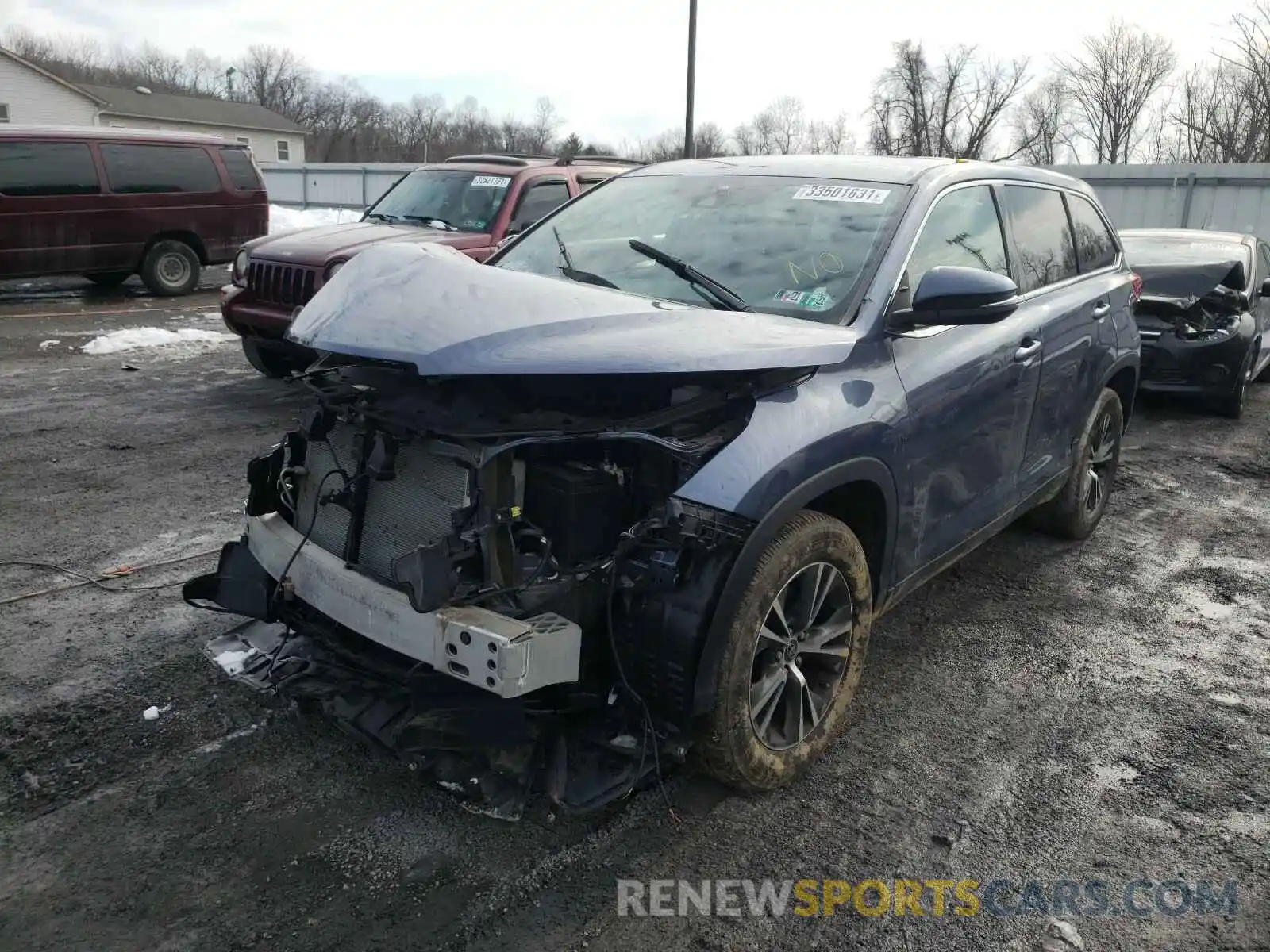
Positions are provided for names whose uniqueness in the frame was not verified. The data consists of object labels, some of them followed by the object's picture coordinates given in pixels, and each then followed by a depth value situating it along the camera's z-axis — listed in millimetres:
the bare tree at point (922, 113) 49844
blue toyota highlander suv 2691
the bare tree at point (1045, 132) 49709
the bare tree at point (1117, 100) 53188
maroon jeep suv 7797
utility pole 19141
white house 39906
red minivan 12711
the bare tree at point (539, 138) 73250
